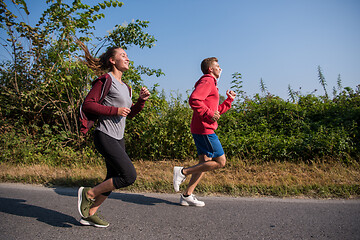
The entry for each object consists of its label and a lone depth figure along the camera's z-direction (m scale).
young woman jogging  2.69
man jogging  3.28
